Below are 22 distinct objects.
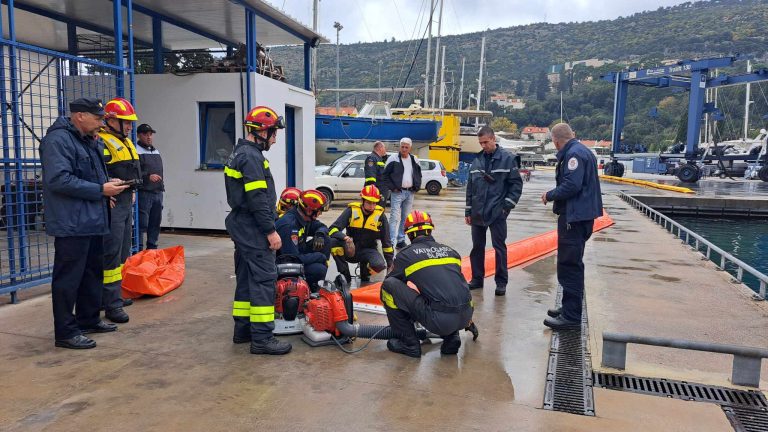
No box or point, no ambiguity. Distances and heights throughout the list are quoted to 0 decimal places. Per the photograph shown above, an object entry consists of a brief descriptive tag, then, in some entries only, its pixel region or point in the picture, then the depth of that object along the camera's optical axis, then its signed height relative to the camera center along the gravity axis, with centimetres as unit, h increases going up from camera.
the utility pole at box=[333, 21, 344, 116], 3634 +939
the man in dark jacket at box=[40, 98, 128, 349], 399 -33
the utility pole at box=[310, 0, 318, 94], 1156 +201
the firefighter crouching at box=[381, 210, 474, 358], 402 -100
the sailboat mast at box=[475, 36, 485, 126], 3725 +639
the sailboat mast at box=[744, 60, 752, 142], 4861 +507
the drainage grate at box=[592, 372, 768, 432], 330 -153
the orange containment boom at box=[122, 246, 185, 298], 545 -120
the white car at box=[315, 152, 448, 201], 1609 -47
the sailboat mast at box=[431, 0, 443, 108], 2881 +732
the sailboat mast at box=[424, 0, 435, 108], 2894 +673
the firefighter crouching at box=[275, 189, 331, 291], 508 -71
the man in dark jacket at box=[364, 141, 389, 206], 846 -8
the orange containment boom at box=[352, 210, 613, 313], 554 -136
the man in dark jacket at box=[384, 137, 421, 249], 835 -22
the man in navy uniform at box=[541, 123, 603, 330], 479 -41
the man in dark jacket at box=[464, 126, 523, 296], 598 -32
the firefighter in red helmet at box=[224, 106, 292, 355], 407 -49
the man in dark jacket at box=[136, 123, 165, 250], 679 -33
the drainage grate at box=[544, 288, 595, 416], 346 -152
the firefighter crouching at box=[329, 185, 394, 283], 604 -77
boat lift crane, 2716 +471
